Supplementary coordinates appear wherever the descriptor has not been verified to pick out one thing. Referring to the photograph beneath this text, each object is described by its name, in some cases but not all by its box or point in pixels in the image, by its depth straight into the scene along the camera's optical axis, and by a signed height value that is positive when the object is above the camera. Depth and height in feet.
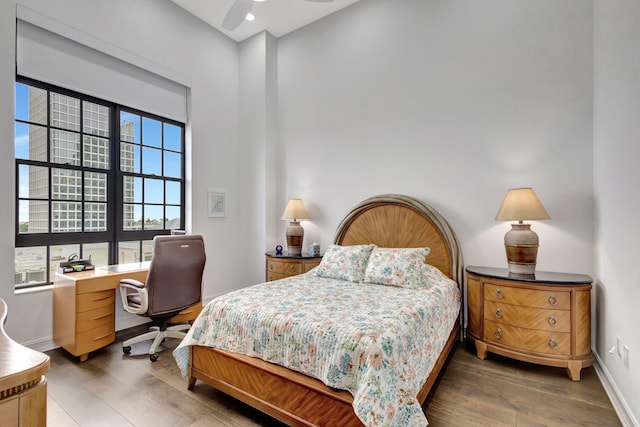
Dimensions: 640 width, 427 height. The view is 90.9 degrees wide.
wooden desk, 9.08 -2.93
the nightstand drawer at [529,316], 8.04 -2.75
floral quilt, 5.14 -2.43
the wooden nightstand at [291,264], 12.93 -2.15
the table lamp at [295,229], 13.56 -0.73
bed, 5.22 -3.12
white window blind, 9.57 +4.87
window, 9.93 +1.13
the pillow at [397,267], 9.39 -1.69
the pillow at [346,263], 10.39 -1.73
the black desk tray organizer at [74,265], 10.07 -1.75
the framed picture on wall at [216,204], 14.69 +0.38
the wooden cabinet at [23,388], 2.48 -1.47
